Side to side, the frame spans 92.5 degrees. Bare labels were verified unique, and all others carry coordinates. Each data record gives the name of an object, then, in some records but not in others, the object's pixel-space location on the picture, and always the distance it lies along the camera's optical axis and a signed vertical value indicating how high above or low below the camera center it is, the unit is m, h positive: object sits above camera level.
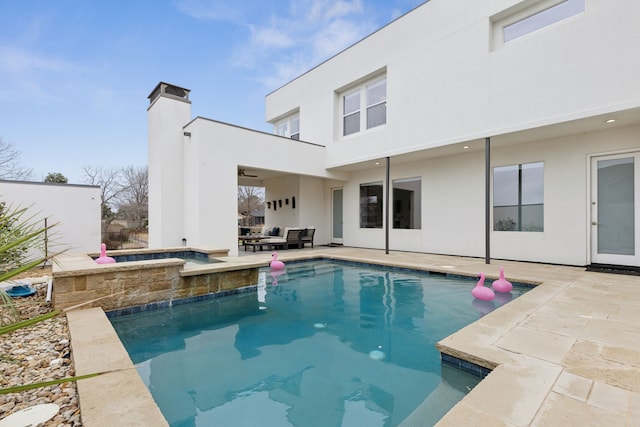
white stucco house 6.46 +1.97
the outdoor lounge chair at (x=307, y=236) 11.66 -0.78
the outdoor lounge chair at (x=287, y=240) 11.21 -0.90
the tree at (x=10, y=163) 17.12 +2.96
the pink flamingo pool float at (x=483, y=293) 4.81 -1.23
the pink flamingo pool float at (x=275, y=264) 7.73 -1.23
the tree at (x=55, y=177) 19.75 +2.50
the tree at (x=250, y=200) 31.78 +1.68
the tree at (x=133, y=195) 26.70 +1.89
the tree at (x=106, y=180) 25.94 +3.08
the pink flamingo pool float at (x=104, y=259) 5.78 -0.84
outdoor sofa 11.26 -0.91
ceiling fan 12.01 +1.74
